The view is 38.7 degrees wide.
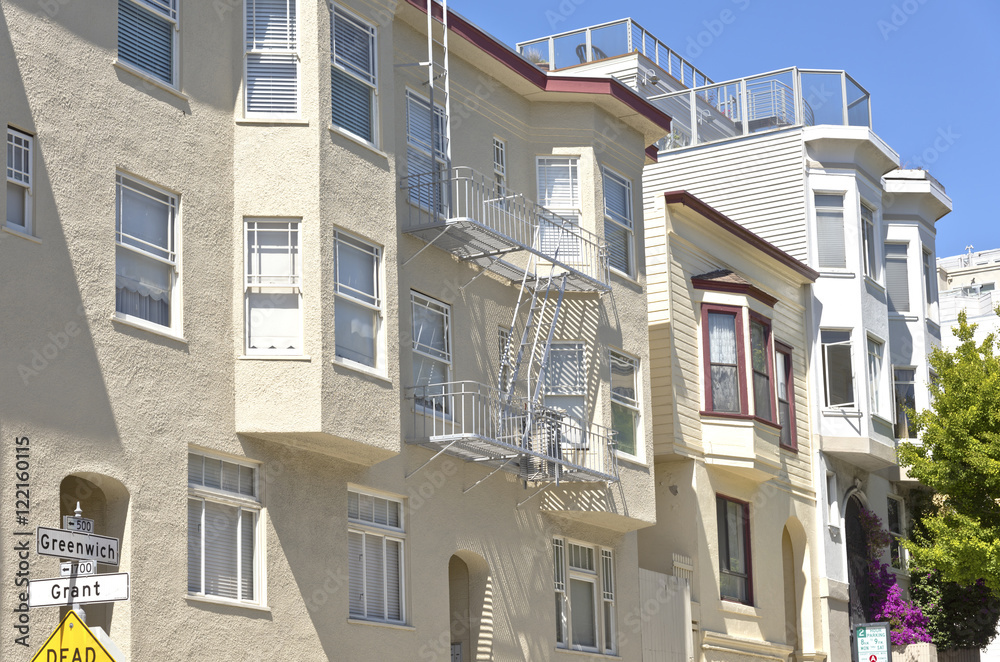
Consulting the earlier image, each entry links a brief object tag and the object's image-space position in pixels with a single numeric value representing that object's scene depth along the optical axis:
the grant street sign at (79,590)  11.55
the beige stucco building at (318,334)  15.72
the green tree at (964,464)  30.44
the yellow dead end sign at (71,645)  10.76
